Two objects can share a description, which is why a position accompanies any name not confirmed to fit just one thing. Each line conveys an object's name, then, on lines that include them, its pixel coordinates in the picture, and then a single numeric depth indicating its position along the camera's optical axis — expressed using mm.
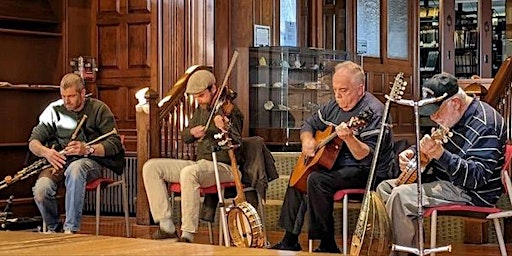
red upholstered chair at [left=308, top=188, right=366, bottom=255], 4957
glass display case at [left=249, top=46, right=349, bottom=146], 7793
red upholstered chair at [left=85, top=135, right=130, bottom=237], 5915
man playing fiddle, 5598
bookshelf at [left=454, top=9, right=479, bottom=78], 12789
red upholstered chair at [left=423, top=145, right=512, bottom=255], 4461
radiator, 7820
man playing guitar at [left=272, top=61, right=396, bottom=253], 5066
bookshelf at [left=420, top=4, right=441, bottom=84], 12281
